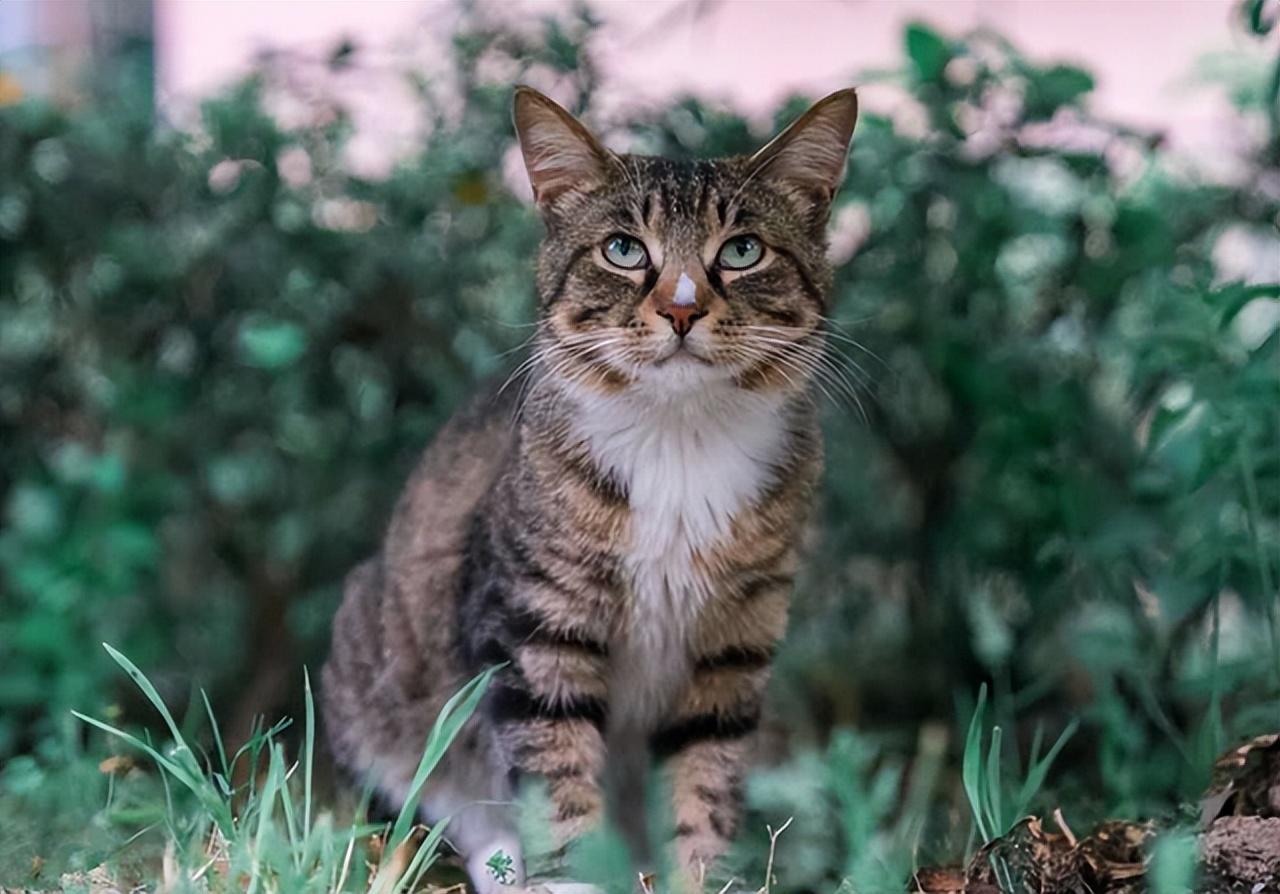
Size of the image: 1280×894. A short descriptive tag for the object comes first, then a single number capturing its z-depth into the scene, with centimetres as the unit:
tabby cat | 251
